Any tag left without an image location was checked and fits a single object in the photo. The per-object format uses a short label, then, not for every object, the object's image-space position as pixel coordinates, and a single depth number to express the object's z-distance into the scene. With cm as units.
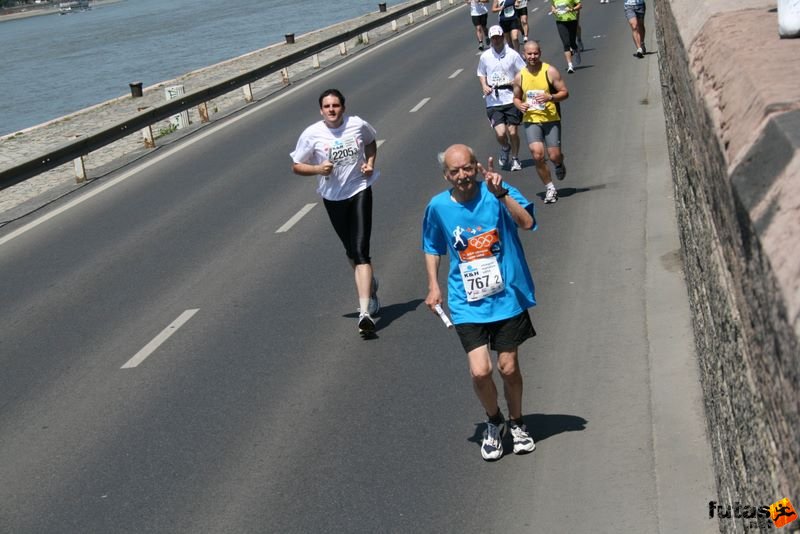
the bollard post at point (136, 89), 3148
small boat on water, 16138
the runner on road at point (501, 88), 1681
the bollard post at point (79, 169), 2036
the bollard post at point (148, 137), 2323
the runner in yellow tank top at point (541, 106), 1477
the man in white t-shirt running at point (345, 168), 1117
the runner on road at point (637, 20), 2477
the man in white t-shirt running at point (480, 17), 3318
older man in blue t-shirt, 765
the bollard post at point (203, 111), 2566
